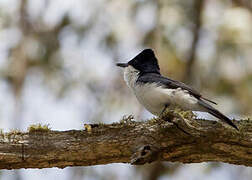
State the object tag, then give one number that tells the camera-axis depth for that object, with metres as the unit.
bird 10.30
